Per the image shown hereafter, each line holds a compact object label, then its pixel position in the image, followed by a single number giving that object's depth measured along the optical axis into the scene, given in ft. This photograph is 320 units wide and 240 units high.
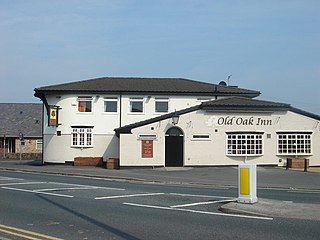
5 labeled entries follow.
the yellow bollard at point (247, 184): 43.24
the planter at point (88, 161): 129.29
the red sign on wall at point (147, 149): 115.65
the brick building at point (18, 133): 196.75
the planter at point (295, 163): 115.03
